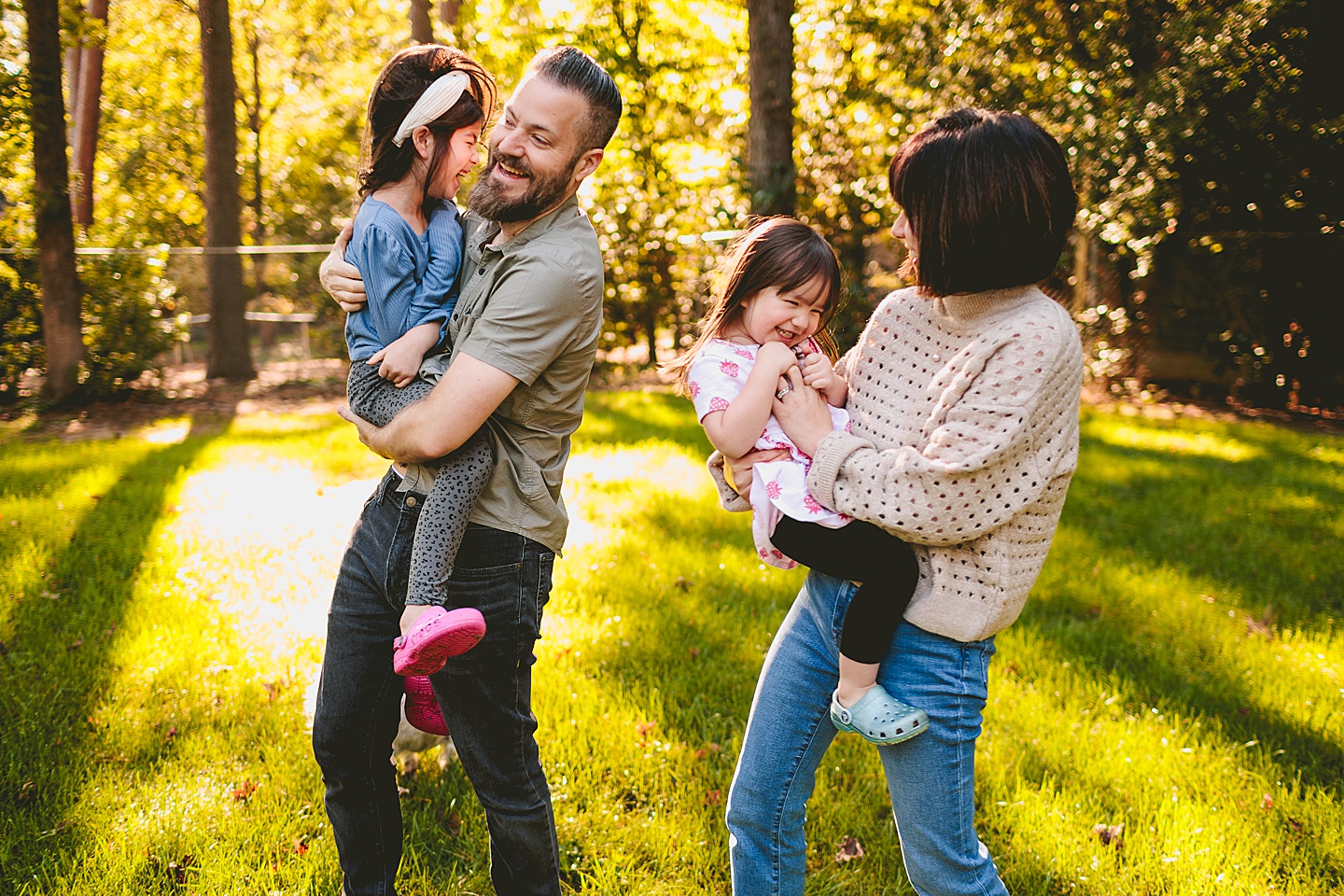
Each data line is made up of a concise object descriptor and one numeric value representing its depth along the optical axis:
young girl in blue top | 2.05
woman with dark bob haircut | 1.66
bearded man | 1.98
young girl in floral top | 1.85
